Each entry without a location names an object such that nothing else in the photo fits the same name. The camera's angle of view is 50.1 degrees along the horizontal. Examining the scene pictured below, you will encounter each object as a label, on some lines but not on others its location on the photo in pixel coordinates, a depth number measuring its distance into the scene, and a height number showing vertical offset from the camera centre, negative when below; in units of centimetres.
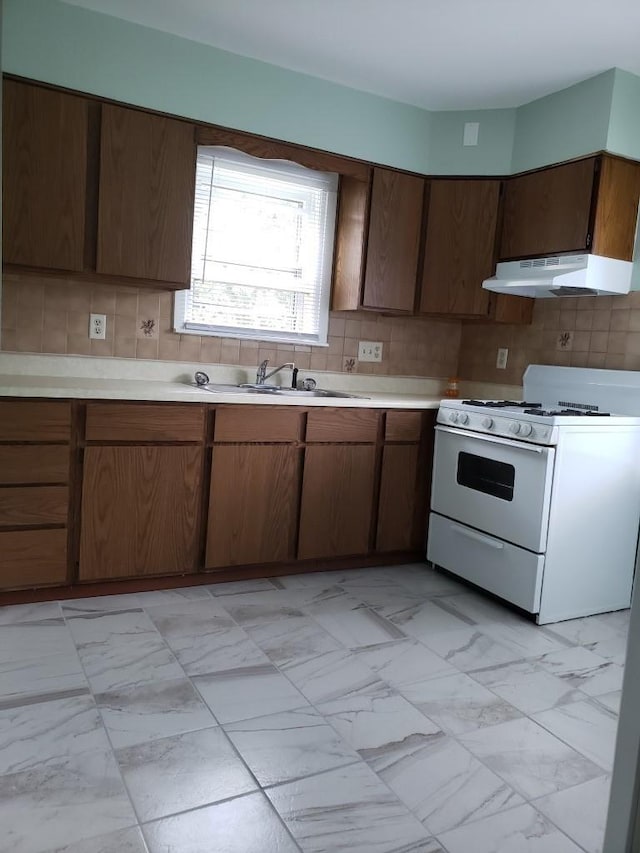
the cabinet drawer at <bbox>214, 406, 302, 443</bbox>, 292 -34
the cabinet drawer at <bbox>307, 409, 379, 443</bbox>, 314 -34
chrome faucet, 342 -13
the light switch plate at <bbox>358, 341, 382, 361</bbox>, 387 +2
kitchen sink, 321 -21
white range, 281 -56
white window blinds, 339 +50
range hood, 308 +43
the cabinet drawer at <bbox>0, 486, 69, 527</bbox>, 257 -67
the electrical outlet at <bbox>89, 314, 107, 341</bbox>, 315 +3
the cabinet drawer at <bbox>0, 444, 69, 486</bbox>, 255 -51
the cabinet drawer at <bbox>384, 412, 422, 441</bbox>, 335 -34
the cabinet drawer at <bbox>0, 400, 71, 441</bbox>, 252 -34
